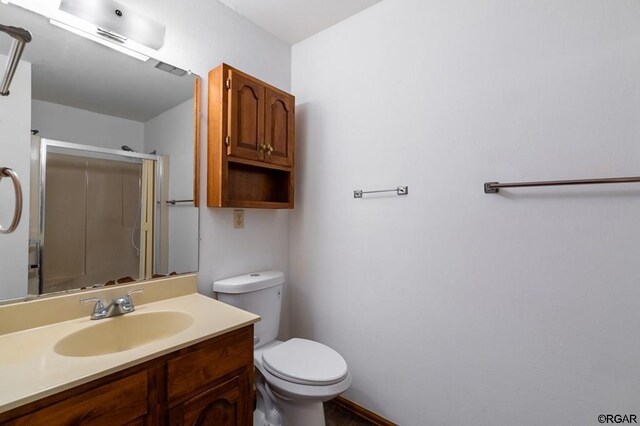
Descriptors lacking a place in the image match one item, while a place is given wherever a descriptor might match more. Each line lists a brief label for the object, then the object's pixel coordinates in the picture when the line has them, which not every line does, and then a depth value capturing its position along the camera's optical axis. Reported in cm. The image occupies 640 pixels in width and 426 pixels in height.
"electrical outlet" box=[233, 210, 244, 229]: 169
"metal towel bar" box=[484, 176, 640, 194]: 98
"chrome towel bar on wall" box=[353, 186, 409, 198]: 151
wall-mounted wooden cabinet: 145
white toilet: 123
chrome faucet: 108
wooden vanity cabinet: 69
